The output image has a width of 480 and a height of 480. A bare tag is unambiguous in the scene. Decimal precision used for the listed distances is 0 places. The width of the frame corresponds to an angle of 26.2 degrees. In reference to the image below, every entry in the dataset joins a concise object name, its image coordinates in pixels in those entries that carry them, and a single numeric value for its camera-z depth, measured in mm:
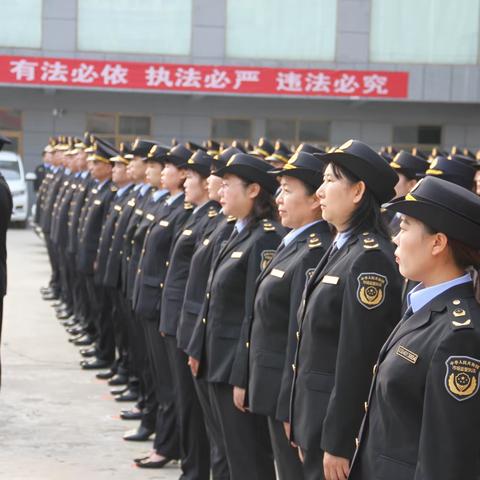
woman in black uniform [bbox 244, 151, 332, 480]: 4406
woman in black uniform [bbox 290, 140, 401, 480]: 3748
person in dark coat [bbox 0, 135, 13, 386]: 6621
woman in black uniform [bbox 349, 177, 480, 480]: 2865
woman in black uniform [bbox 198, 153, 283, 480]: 5062
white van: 23062
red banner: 26047
